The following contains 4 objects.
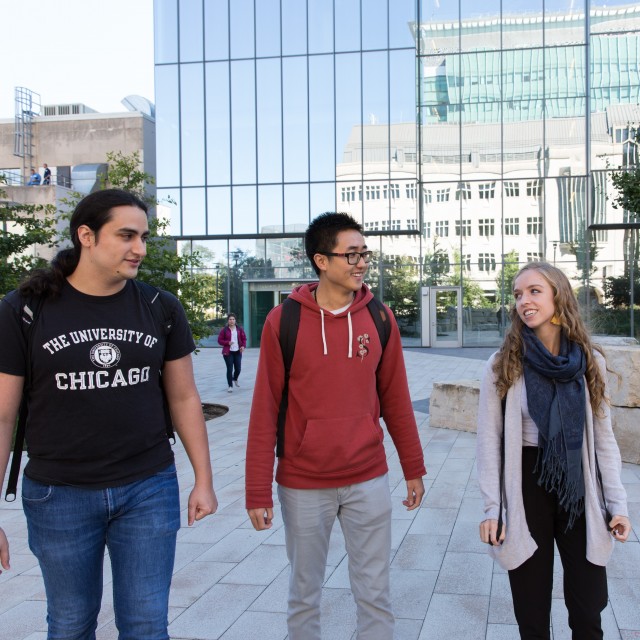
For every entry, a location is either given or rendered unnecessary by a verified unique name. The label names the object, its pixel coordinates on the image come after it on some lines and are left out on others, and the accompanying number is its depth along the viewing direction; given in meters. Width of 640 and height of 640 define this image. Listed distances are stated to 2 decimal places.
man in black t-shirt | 2.57
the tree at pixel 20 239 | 11.95
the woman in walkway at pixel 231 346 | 15.95
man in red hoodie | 3.07
